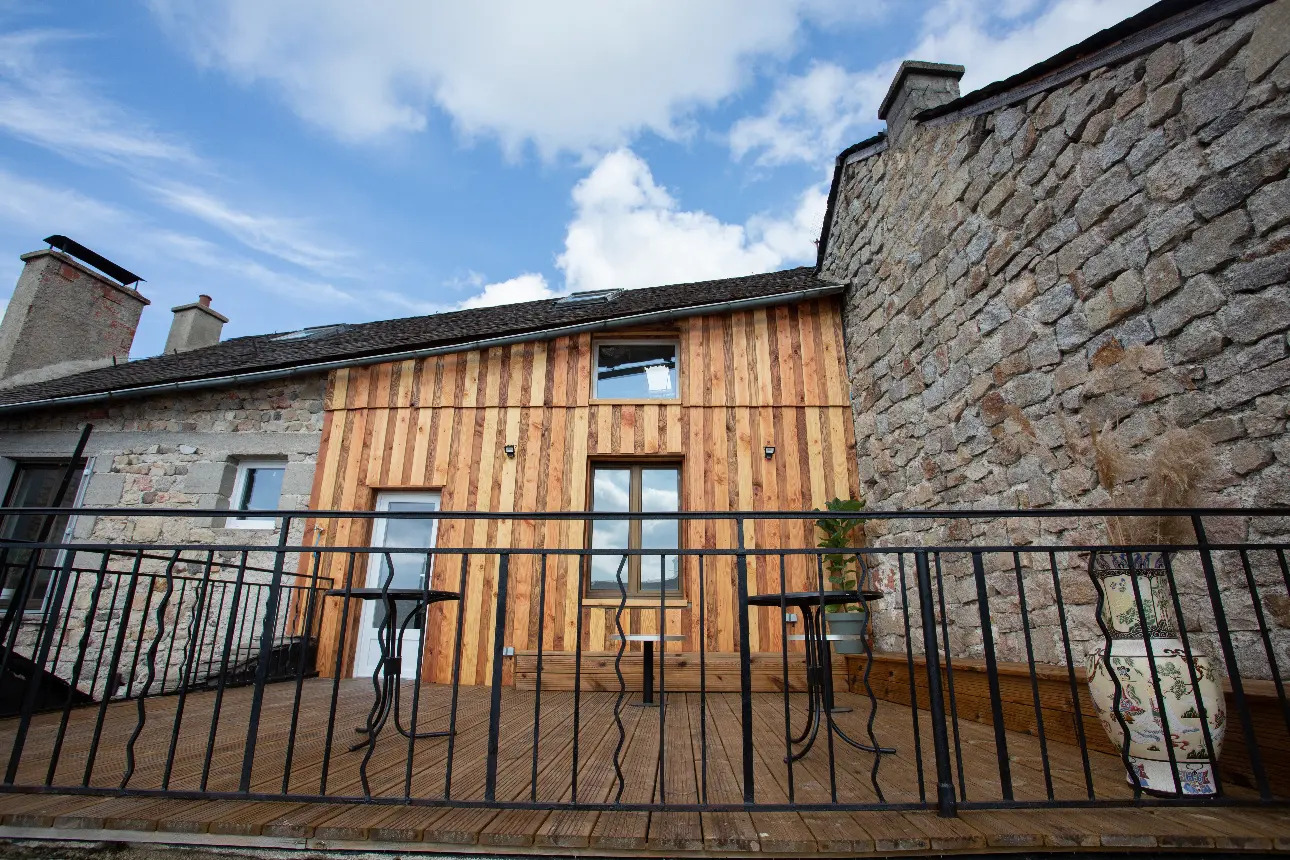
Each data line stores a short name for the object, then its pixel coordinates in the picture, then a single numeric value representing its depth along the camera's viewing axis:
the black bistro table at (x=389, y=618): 2.11
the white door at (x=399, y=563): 5.45
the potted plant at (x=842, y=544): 4.76
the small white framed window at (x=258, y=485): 6.05
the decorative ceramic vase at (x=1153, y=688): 1.77
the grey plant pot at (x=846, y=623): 4.36
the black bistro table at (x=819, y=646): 2.10
